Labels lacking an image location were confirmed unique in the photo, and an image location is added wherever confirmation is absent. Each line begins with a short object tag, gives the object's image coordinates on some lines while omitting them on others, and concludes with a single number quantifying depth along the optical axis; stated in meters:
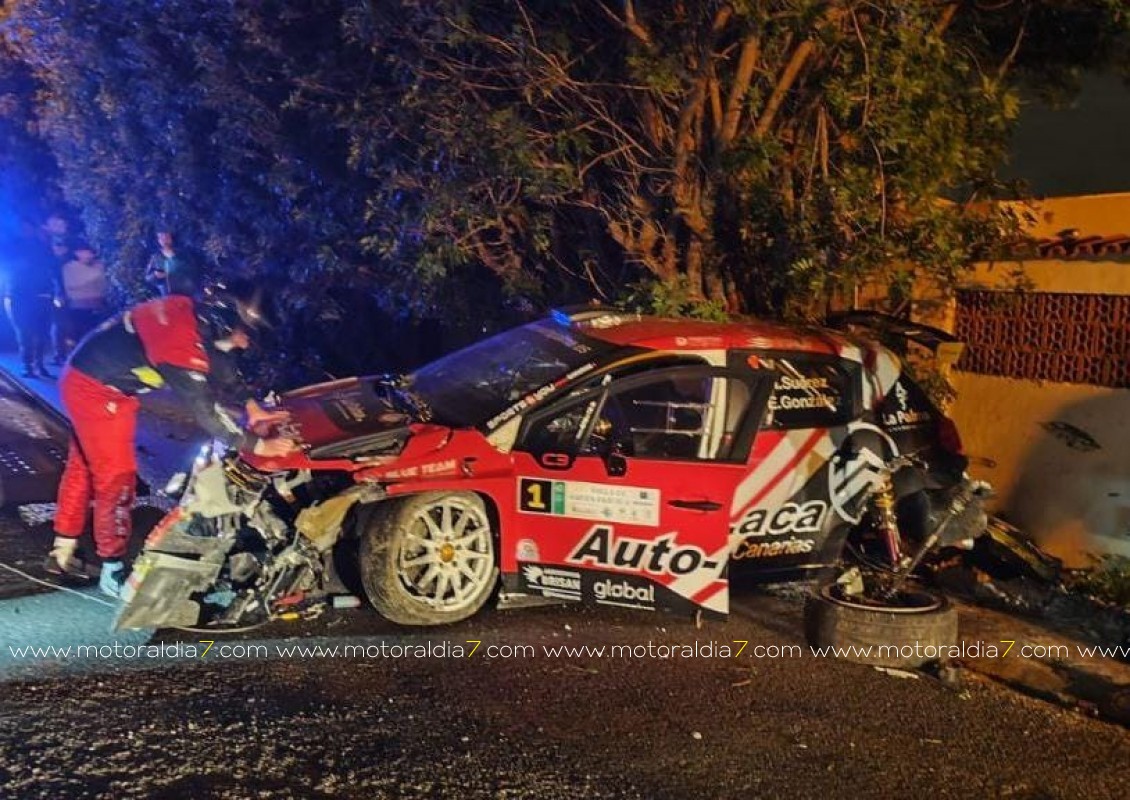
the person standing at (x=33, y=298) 12.98
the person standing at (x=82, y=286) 12.91
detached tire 5.03
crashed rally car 4.93
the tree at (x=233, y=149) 8.48
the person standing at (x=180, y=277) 5.45
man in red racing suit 5.30
